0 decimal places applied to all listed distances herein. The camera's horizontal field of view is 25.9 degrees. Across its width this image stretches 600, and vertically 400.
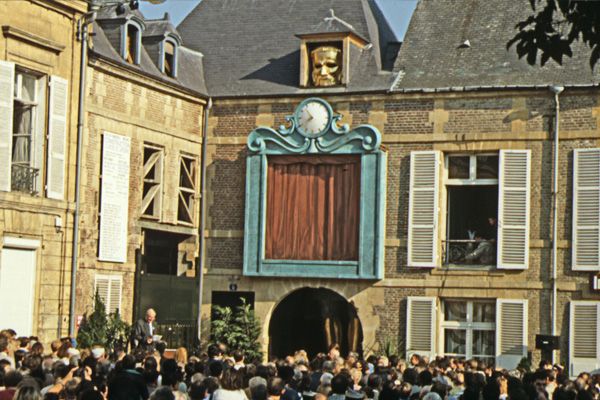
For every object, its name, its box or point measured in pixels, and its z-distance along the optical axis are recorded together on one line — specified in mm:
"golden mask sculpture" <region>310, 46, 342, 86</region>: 26094
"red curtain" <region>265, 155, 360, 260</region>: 25281
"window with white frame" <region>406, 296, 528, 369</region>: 24031
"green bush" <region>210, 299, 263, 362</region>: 25547
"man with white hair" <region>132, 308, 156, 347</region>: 21000
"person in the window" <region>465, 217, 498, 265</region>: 24656
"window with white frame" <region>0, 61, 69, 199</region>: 21578
